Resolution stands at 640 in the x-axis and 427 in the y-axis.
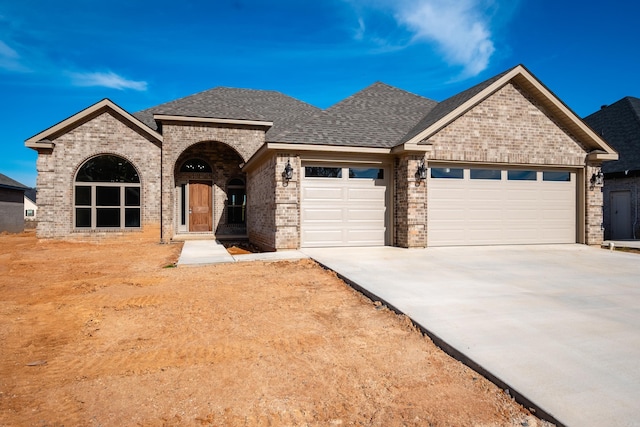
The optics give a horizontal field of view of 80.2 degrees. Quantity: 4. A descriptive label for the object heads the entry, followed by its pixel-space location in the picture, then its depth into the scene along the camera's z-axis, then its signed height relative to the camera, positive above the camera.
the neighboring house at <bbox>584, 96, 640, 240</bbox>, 16.52 +1.60
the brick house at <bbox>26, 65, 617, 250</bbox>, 11.03 +1.37
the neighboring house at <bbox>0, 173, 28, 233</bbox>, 24.14 +0.43
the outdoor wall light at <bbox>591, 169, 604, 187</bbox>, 12.38 +1.15
